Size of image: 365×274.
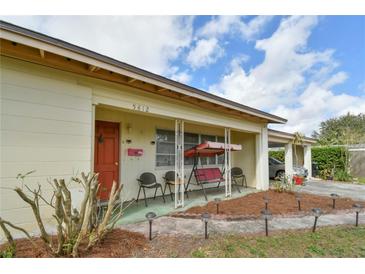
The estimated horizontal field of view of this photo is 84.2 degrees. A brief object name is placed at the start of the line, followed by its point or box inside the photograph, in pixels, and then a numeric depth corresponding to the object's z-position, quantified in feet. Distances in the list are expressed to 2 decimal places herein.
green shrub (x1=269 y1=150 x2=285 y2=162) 55.13
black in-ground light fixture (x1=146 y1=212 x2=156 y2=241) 10.43
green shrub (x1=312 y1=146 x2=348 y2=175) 43.45
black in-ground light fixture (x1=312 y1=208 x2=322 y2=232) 12.35
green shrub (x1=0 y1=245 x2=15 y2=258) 7.92
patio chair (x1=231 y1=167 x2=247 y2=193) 27.35
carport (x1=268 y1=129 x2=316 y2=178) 34.39
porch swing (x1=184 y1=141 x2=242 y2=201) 20.24
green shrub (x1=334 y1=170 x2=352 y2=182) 39.96
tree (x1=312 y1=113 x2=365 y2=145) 112.27
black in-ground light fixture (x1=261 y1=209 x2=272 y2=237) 11.68
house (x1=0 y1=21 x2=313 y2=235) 9.80
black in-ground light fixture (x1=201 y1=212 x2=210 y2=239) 11.01
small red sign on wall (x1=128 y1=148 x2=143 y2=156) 19.47
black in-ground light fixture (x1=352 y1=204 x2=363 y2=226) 14.01
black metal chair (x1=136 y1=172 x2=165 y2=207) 19.04
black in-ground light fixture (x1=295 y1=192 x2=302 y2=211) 24.04
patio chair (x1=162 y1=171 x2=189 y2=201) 21.11
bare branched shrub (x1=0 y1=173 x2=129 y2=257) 7.80
